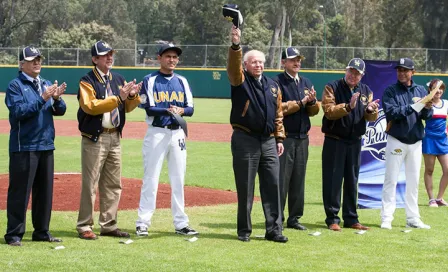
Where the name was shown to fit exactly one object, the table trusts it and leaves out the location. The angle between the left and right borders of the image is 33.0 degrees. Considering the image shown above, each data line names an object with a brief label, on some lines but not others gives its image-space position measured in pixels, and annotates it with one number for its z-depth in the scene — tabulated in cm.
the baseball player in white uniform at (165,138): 899
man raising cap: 874
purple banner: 1139
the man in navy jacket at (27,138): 830
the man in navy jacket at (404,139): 1001
